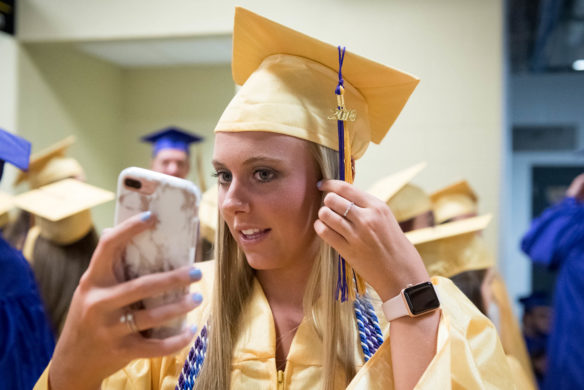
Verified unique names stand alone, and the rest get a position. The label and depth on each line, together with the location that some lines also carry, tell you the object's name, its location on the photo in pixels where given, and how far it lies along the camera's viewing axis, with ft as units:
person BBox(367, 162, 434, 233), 8.44
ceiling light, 20.94
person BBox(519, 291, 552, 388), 16.07
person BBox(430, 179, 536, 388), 8.09
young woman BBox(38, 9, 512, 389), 3.46
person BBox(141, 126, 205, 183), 13.08
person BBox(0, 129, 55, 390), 5.26
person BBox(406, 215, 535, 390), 7.63
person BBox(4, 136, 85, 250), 10.23
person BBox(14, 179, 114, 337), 7.76
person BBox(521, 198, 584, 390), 10.67
